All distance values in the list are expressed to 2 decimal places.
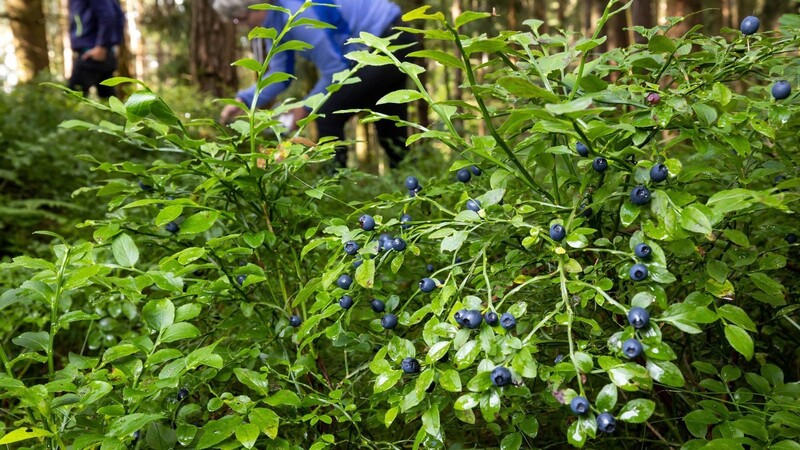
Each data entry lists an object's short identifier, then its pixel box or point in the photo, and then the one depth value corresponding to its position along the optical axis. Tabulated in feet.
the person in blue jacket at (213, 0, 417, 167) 4.73
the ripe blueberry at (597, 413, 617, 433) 1.25
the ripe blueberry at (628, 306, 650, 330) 1.28
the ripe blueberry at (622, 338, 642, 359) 1.26
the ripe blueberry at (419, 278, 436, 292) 1.55
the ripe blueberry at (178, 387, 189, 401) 1.68
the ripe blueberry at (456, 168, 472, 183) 1.87
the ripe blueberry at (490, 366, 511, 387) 1.30
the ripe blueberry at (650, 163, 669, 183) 1.38
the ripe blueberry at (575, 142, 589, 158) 1.53
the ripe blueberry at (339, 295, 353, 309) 1.60
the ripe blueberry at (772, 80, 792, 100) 1.52
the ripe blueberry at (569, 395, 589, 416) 1.26
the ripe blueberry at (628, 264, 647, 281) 1.34
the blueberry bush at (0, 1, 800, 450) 1.37
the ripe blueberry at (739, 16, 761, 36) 1.62
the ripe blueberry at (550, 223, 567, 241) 1.42
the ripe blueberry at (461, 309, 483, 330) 1.36
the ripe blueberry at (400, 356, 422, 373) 1.49
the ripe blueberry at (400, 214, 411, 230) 1.62
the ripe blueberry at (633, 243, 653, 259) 1.37
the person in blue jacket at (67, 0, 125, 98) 8.22
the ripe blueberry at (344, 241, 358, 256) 1.59
